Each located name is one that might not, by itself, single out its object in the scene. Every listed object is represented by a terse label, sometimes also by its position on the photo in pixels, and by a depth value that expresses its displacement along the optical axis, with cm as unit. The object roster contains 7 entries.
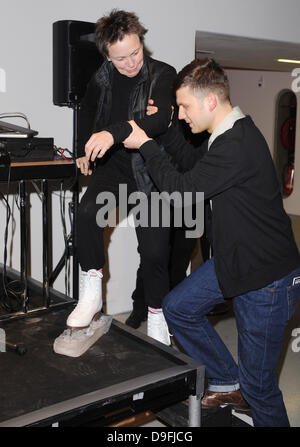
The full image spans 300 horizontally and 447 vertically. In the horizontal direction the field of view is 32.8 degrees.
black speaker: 286
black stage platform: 164
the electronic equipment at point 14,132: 245
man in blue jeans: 177
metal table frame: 234
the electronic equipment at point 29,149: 243
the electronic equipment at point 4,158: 228
